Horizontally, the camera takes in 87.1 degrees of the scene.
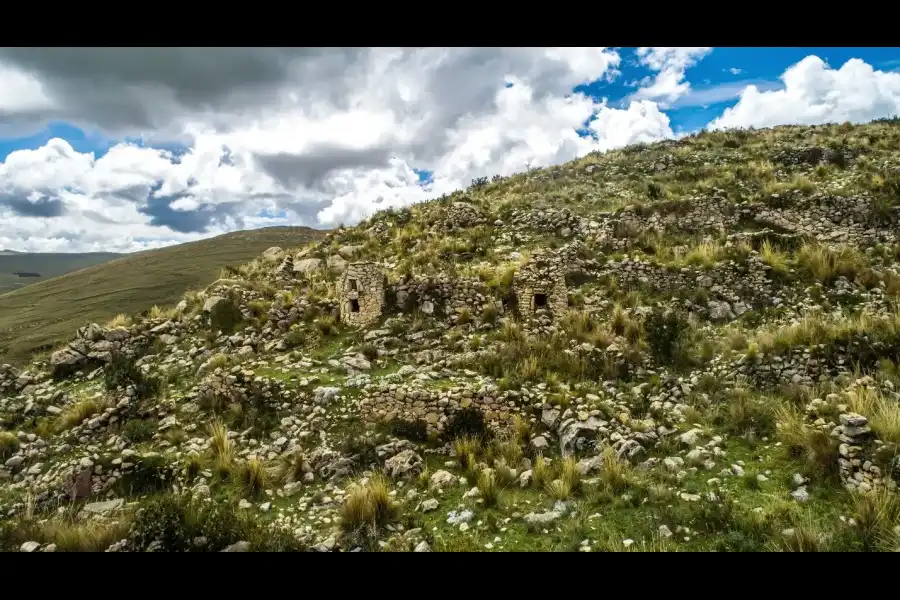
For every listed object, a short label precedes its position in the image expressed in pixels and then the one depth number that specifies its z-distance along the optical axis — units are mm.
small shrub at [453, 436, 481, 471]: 6965
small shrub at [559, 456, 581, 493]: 5969
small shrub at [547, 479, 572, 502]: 5785
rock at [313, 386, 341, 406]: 8320
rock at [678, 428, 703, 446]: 6566
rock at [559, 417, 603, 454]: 6966
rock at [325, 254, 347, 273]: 14569
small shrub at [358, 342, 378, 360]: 9855
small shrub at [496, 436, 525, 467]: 6969
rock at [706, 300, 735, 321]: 10633
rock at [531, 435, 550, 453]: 7293
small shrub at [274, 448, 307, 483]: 6969
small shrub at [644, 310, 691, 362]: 9375
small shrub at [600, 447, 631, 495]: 5754
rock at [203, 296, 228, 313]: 11664
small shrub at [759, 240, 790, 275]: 11409
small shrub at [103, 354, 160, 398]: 9234
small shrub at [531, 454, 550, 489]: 6250
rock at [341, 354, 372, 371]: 9344
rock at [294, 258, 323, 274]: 14766
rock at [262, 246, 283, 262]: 17683
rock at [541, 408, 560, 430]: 7648
